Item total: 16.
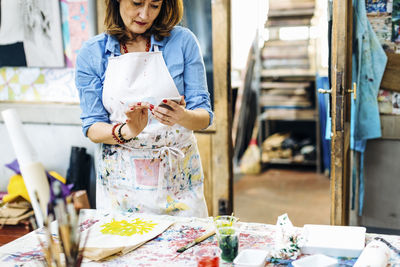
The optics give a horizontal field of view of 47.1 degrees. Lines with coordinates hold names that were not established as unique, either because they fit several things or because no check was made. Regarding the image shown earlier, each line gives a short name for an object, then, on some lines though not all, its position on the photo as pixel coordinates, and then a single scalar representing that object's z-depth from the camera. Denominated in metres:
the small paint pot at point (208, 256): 1.34
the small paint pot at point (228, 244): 1.43
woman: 2.06
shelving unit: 6.11
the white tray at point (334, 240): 1.45
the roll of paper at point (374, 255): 1.31
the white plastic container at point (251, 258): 1.36
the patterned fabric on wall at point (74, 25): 3.47
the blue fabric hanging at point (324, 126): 5.31
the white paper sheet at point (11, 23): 3.52
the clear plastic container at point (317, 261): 1.35
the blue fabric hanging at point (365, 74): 3.21
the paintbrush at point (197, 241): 1.54
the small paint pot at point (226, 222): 1.50
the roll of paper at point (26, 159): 0.95
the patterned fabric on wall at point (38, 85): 3.60
